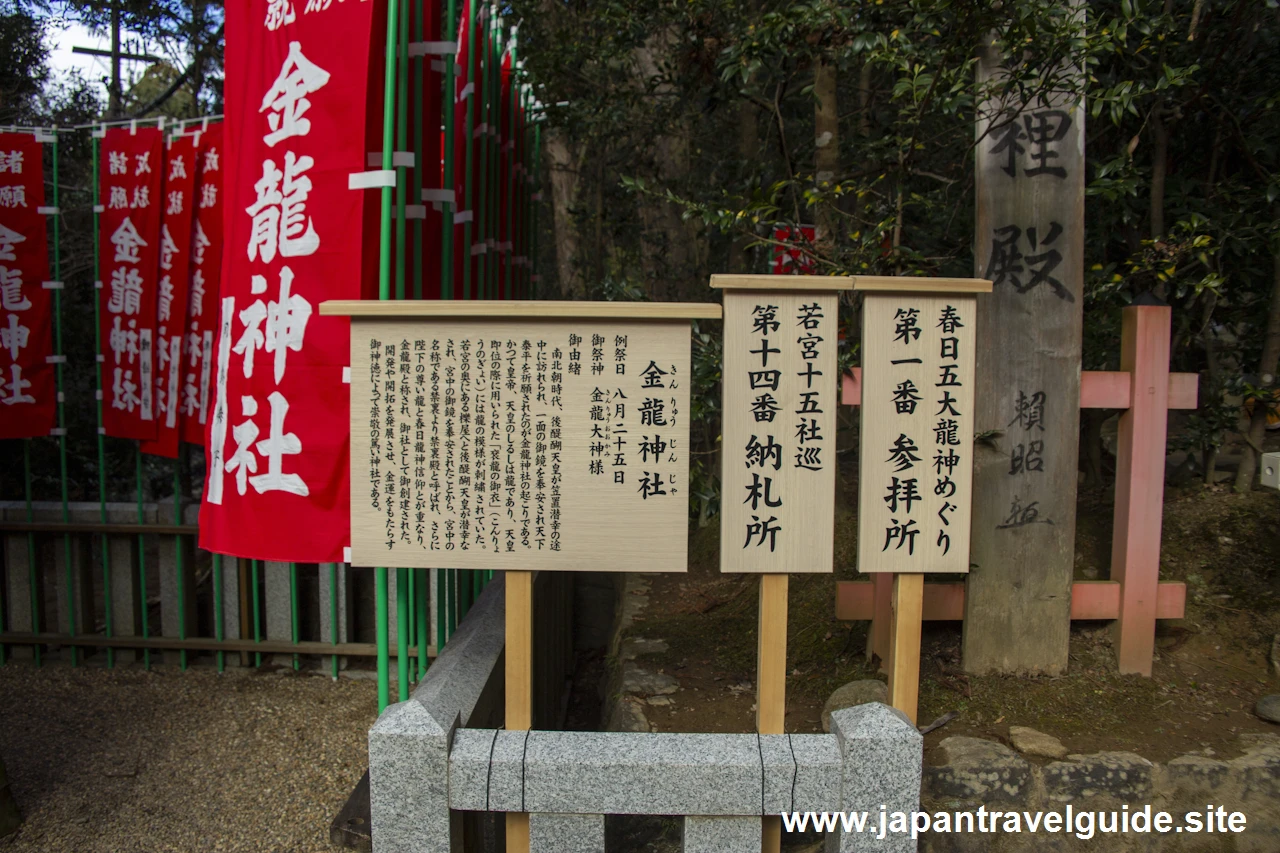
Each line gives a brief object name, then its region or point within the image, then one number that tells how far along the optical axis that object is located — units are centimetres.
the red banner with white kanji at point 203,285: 677
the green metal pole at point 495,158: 552
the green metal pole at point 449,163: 421
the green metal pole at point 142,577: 680
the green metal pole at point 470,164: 471
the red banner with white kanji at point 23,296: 659
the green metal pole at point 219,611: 671
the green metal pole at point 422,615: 407
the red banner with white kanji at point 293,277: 368
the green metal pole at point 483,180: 522
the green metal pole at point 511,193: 618
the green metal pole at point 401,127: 375
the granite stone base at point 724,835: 303
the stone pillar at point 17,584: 687
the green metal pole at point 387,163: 363
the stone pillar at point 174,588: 681
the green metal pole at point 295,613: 664
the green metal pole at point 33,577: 679
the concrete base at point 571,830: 307
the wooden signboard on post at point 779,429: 313
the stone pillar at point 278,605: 672
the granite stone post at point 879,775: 300
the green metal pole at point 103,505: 682
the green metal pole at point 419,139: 397
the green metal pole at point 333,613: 660
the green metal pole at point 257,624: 672
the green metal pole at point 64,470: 680
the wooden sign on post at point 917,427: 318
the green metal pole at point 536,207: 732
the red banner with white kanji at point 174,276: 676
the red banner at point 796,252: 455
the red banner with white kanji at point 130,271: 680
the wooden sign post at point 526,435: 315
